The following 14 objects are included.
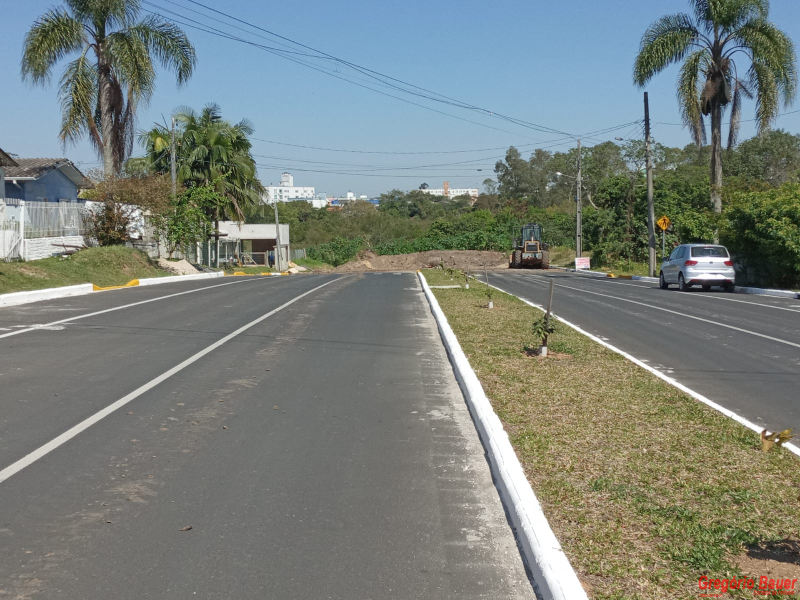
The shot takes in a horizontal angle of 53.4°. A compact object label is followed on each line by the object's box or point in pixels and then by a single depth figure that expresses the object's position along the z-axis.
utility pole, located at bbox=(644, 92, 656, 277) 39.84
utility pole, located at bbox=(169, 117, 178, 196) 40.15
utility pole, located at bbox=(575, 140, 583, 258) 54.33
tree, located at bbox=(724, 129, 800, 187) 75.38
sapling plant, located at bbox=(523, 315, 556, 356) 11.44
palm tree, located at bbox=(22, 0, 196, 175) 32.47
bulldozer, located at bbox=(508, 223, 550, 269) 56.44
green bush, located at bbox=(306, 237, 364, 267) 78.50
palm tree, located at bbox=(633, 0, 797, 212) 34.38
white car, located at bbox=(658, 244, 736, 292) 27.34
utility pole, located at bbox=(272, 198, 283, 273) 58.75
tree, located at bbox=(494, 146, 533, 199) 118.06
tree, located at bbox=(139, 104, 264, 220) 47.41
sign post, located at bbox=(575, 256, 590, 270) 52.97
